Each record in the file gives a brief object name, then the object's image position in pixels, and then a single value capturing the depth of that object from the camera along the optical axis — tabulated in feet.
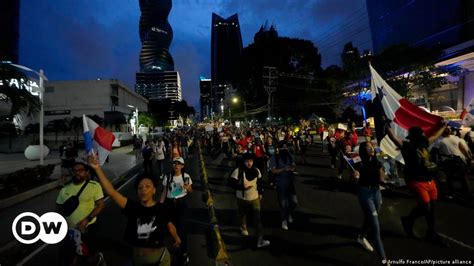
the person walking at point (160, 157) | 43.75
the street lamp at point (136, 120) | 161.17
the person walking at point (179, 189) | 14.98
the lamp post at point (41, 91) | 47.06
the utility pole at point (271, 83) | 93.97
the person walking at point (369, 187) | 14.44
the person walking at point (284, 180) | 19.51
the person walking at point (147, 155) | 44.78
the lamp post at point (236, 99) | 195.52
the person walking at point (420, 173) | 15.74
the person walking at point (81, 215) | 11.91
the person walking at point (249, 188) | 16.97
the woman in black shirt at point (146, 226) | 9.17
